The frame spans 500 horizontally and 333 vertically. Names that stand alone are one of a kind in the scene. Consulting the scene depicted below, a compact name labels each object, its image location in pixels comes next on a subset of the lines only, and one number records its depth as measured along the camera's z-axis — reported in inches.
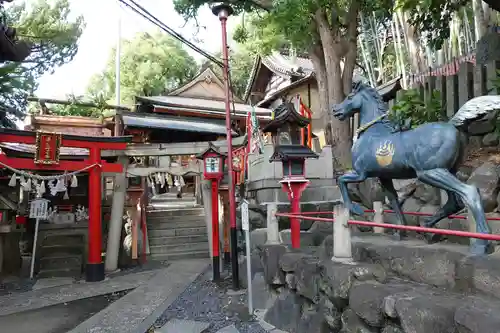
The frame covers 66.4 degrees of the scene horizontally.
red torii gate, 408.8
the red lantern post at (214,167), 399.9
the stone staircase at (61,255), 460.1
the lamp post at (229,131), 339.3
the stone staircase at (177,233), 577.3
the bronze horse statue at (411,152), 156.0
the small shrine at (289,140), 308.3
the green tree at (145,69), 1132.5
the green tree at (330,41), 475.5
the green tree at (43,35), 564.8
